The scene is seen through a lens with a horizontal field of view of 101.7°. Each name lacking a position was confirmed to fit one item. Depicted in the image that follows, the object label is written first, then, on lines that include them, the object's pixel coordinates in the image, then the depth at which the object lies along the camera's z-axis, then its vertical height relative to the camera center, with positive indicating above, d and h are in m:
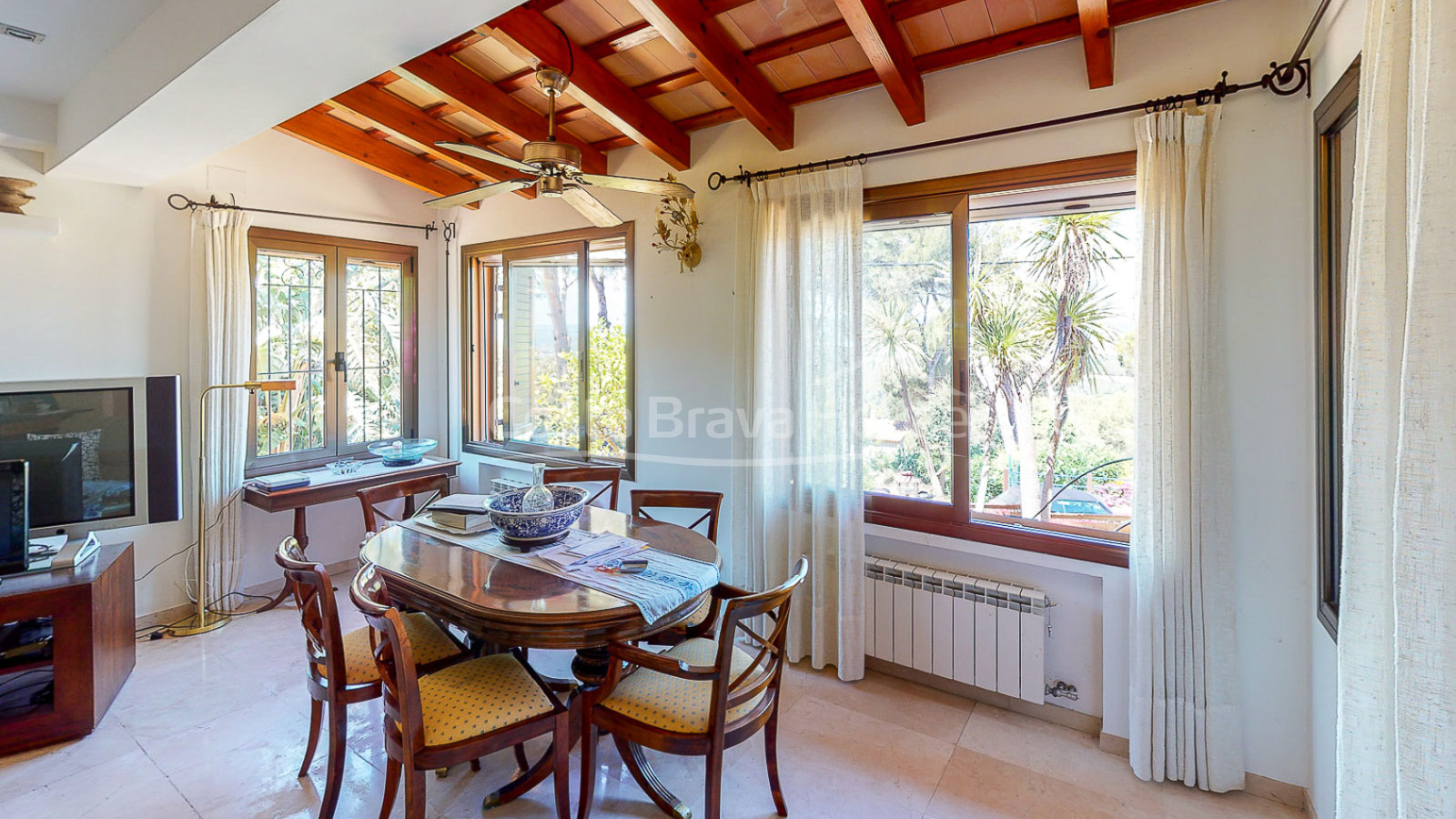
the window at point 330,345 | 3.69 +0.41
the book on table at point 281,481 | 3.30 -0.43
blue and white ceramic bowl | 2.15 -0.43
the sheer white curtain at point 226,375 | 3.29 +0.17
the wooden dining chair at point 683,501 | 2.62 -0.44
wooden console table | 3.28 -0.51
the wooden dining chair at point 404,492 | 2.60 -0.50
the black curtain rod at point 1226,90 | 1.88 +1.04
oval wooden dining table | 1.66 -0.57
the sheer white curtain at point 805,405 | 2.71 +0.00
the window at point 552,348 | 3.74 +0.40
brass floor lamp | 3.16 -0.88
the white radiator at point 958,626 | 2.39 -0.95
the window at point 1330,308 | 1.75 +0.29
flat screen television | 2.56 -0.20
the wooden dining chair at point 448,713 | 1.54 -0.87
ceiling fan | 1.83 +0.75
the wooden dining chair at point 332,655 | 1.69 -0.84
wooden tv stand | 2.22 -0.98
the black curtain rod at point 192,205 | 3.24 +1.12
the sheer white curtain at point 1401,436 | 0.76 -0.05
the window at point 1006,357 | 2.38 +0.21
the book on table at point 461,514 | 2.43 -0.46
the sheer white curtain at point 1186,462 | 1.99 -0.20
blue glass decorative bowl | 3.93 -0.31
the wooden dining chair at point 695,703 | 1.60 -0.89
